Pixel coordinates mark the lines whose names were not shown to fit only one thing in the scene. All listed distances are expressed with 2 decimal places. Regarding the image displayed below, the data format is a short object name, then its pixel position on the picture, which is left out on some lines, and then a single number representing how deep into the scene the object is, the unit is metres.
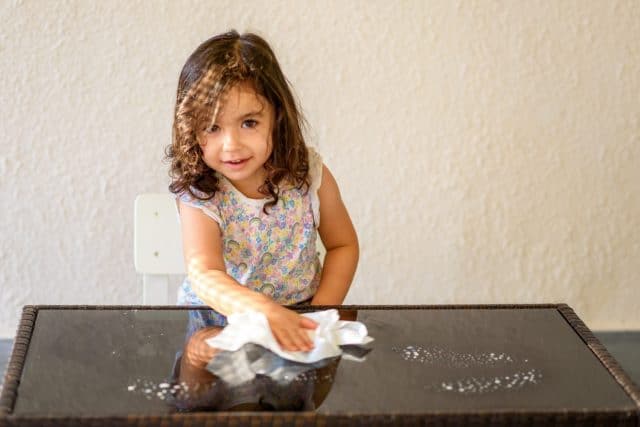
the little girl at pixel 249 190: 1.46
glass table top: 0.96
